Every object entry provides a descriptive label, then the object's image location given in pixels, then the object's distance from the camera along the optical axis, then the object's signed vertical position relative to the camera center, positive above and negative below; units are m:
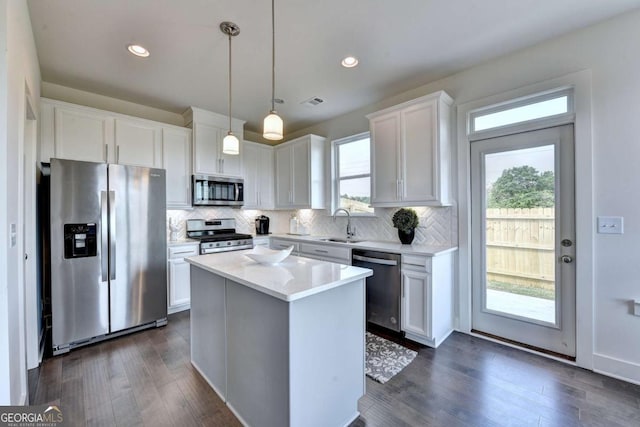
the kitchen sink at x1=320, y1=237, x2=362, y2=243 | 3.87 -0.41
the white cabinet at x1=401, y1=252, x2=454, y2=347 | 2.66 -0.87
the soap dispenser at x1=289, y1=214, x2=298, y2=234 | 4.88 -0.24
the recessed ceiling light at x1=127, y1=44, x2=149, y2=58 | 2.47 +1.51
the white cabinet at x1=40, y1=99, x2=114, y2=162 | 2.91 +0.91
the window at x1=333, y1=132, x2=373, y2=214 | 4.00 +0.59
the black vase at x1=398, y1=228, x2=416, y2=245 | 3.23 -0.29
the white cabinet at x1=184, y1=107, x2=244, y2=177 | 3.96 +1.06
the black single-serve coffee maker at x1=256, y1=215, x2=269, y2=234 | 4.94 -0.21
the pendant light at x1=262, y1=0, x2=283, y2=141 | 1.90 +0.60
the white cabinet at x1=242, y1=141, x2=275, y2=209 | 4.64 +0.66
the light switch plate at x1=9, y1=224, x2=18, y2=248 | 1.49 -0.12
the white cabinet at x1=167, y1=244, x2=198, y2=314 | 3.53 -0.85
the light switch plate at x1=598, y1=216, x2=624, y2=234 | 2.16 -0.11
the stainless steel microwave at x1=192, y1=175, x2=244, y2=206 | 3.99 +0.34
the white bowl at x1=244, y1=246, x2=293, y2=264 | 2.04 -0.33
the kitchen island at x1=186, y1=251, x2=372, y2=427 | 1.45 -0.77
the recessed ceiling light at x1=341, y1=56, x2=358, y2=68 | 2.68 +1.51
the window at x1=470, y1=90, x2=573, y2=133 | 2.43 +0.97
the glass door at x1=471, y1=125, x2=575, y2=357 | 2.44 -0.27
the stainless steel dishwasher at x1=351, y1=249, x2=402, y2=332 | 2.91 -0.83
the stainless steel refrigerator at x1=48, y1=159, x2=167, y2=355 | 2.59 -0.38
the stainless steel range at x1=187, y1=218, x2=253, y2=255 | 3.81 -0.34
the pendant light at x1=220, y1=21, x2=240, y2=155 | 2.25 +0.63
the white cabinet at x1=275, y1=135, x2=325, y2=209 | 4.36 +0.66
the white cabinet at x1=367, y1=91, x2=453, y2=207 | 2.89 +0.67
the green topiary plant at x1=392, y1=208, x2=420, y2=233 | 3.16 -0.09
